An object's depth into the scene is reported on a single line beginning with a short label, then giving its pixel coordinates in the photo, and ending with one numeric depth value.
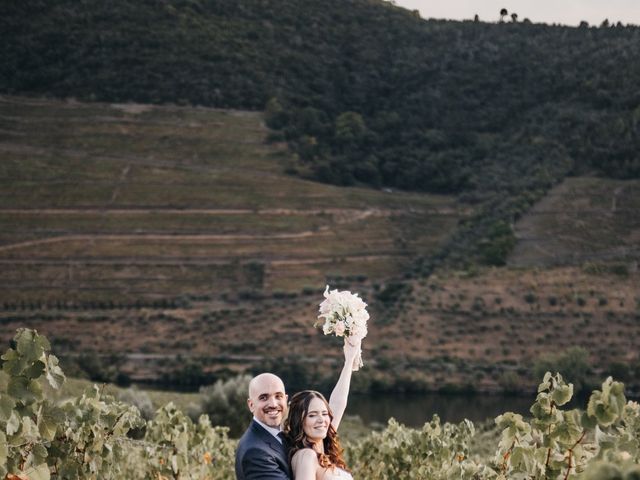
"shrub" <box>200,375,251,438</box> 27.84
